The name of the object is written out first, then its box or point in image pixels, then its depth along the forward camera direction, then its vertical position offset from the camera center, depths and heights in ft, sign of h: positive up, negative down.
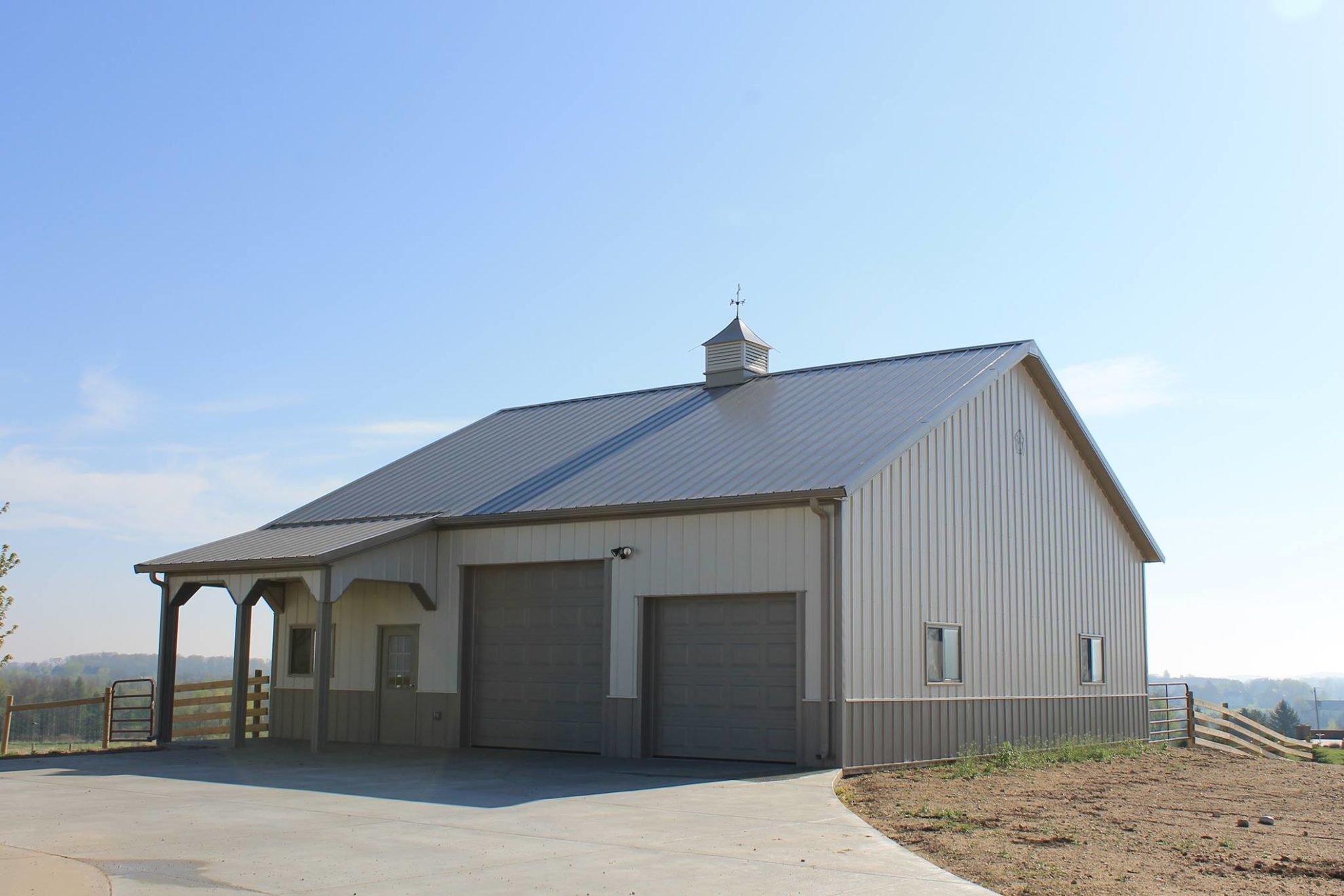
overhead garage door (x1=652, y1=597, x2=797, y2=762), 55.57 -2.53
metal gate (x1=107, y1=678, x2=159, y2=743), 72.28 -5.24
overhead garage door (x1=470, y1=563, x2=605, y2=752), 61.98 -1.87
